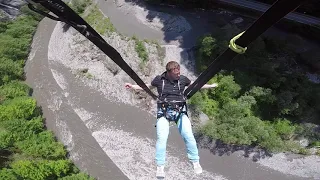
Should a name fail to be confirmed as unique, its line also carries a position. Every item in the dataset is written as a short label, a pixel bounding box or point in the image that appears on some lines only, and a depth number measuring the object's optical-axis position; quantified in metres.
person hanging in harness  4.00
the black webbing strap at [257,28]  1.87
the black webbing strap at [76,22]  1.84
